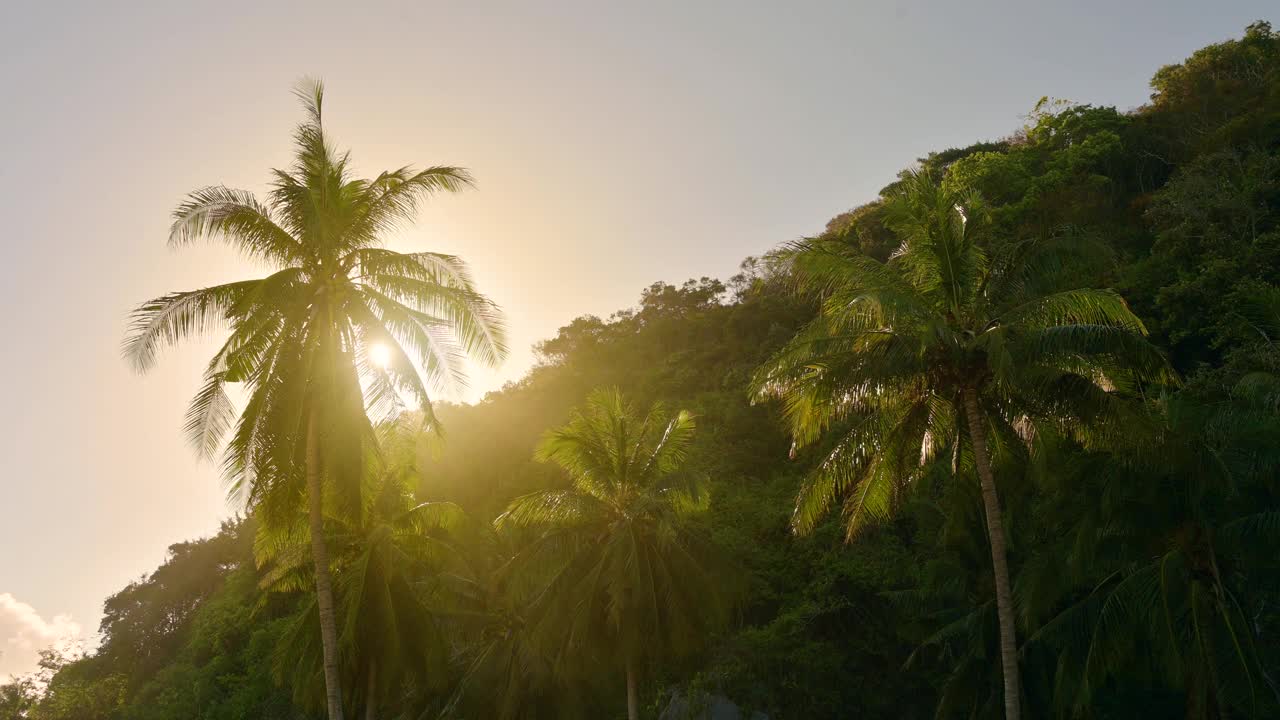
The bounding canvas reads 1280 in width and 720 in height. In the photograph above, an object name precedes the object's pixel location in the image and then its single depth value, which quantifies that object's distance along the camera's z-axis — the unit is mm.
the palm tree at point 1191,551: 15156
